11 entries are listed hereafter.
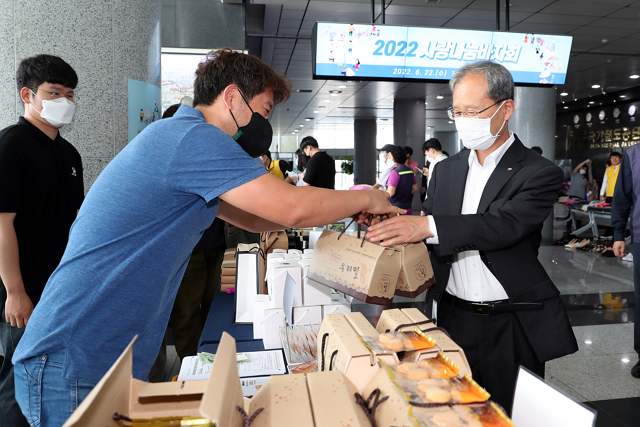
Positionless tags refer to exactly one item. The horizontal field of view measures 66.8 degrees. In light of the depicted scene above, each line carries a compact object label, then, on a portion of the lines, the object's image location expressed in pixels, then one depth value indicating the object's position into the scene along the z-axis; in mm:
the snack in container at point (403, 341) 1104
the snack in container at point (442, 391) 819
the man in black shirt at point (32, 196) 2092
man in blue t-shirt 1228
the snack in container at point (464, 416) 763
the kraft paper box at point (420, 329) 1100
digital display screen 5293
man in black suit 1695
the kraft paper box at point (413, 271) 1732
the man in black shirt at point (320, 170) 5750
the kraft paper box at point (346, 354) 1045
